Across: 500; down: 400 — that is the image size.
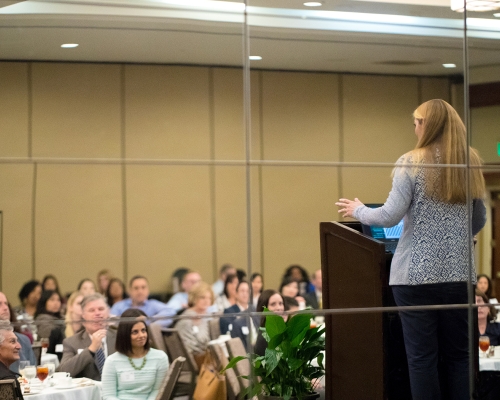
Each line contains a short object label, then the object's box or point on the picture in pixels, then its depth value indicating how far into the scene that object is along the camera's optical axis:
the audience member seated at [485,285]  6.81
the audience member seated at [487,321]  6.80
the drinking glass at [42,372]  5.94
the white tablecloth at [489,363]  6.72
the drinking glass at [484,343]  6.75
